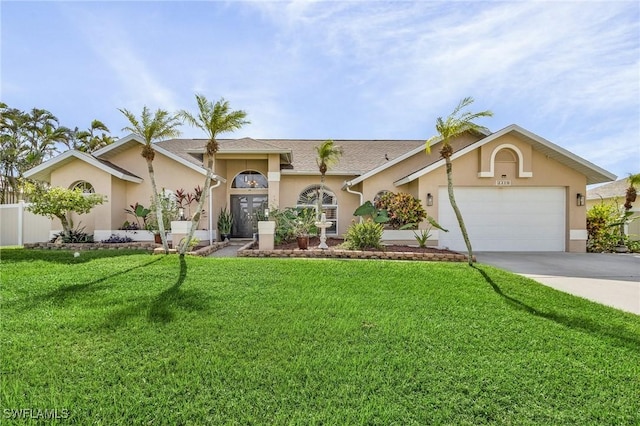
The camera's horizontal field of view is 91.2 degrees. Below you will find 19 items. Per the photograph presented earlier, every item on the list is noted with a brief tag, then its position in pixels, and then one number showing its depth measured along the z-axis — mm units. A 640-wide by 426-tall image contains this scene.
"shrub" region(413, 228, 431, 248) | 12062
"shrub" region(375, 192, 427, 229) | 12625
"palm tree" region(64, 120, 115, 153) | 27250
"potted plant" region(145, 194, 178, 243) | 13086
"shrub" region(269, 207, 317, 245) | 12719
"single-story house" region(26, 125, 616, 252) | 13188
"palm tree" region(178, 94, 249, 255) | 9367
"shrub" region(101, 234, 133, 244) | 13000
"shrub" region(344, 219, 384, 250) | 10867
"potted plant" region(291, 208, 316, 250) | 12466
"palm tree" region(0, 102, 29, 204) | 24234
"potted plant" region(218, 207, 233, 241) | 15203
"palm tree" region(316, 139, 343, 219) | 14008
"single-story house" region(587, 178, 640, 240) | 16103
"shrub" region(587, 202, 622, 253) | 13812
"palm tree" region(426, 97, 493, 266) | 8562
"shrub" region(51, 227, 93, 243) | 12781
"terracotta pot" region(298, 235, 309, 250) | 11039
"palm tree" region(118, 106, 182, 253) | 10062
